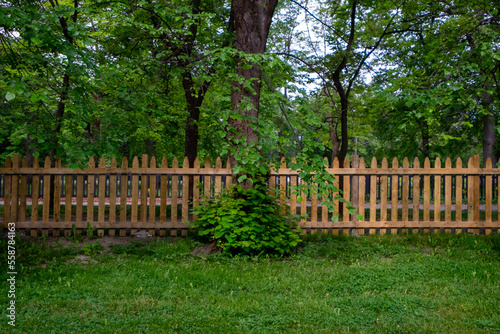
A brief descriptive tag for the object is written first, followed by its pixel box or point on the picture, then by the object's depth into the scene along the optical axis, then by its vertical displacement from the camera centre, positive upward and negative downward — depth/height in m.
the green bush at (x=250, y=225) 6.59 -0.82
